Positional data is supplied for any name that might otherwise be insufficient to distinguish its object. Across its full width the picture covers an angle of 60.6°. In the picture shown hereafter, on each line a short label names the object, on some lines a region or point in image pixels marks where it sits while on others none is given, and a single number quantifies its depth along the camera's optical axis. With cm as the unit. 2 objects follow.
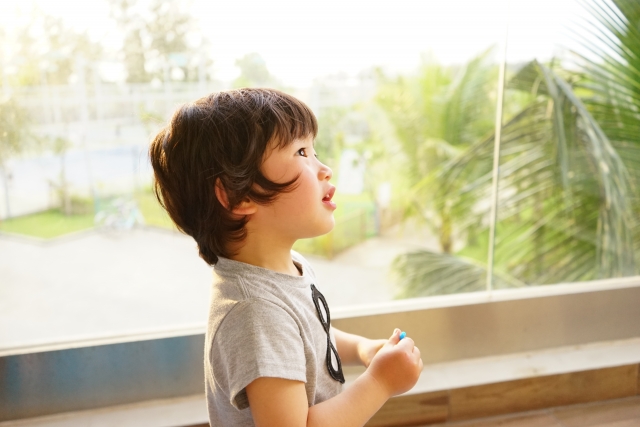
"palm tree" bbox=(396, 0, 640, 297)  147
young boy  76
